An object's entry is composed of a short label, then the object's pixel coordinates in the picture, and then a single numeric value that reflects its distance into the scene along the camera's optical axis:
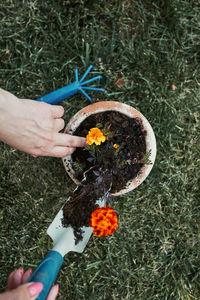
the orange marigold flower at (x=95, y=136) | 1.35
